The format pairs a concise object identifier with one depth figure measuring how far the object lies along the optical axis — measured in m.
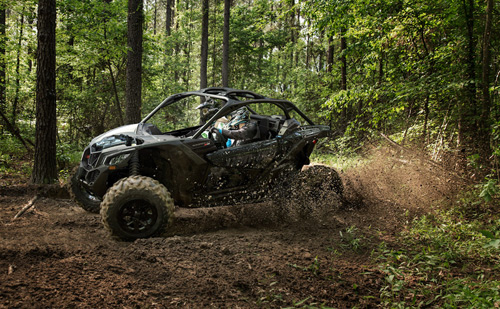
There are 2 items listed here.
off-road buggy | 3.92
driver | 5.09
